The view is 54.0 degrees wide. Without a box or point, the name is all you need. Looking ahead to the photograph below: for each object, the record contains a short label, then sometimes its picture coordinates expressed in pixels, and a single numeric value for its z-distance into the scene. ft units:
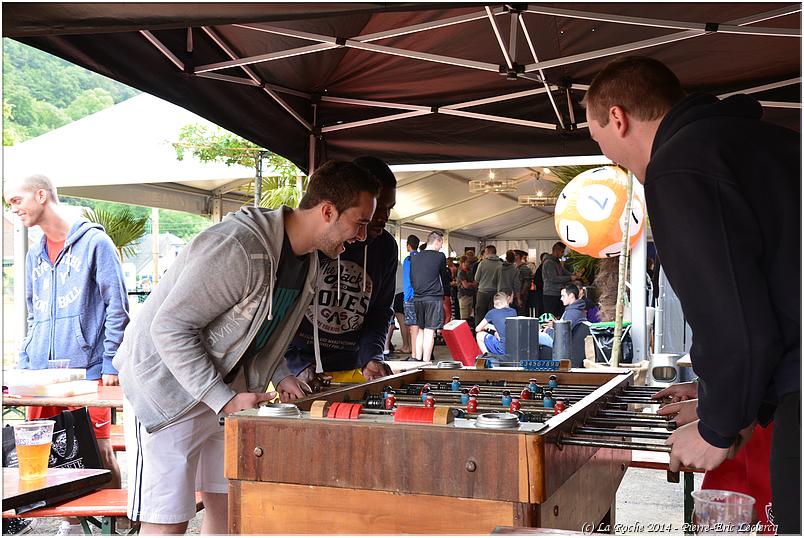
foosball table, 6.19
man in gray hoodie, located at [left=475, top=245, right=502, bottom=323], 42.93
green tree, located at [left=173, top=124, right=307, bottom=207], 32.68
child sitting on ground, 30.17
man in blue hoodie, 13.00
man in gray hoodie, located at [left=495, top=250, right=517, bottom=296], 42.45
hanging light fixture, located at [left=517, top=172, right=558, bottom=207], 61.05
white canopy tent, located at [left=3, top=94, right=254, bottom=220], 32.78
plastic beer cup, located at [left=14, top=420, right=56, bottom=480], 7.41
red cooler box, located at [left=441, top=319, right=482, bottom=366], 24.13
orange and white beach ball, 22.40
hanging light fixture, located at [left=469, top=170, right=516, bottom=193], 52.49
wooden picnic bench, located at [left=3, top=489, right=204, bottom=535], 8.75
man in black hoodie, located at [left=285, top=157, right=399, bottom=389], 11.30
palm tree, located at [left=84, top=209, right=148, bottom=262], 39.75
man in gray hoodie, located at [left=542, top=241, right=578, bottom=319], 41.34
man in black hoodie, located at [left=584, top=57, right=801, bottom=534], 5.06
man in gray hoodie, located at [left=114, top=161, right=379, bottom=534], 7.77
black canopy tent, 10.65
